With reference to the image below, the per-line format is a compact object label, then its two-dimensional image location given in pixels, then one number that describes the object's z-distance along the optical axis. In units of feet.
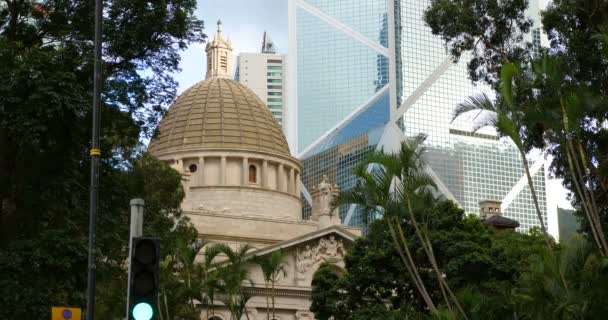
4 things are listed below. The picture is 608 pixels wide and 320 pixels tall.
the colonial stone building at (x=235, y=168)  256.11
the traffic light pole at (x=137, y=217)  48.59
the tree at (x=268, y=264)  153.26
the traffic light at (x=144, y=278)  44.01
